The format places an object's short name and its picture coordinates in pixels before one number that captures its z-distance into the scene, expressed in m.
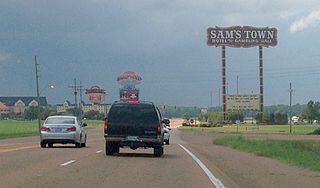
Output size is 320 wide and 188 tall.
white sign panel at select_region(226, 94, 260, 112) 124.56
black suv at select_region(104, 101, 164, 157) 27.36
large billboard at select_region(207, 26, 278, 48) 121.12
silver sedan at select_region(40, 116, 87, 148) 34.25
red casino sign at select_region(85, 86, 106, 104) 180.38
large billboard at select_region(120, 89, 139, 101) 123.95
